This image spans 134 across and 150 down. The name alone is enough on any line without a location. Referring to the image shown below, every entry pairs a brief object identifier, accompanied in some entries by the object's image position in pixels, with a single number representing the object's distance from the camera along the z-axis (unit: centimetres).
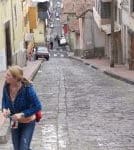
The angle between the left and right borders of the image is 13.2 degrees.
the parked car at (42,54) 6434
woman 733
